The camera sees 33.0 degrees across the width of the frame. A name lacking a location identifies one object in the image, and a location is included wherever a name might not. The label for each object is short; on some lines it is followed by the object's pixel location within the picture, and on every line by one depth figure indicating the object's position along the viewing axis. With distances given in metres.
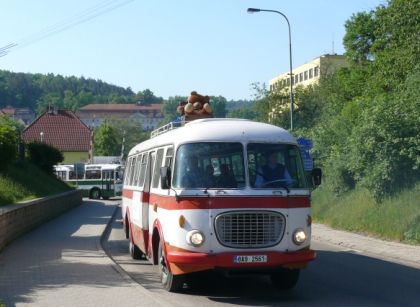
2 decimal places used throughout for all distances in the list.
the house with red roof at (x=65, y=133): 90.81
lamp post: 33.28
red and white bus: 10.34
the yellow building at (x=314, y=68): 86.25
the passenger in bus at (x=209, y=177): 10.73
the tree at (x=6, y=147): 21.22
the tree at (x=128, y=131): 130.50
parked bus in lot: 56.38
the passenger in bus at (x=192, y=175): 10.73
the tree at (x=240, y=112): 98.20
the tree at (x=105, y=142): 115.81
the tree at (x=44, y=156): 39.22
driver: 10.84
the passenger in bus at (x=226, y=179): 10.70
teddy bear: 15.86
